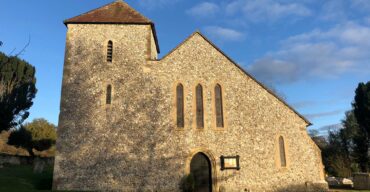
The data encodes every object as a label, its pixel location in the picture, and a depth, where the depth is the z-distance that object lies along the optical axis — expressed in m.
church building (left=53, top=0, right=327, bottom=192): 17.50
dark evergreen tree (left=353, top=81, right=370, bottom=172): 33.38
